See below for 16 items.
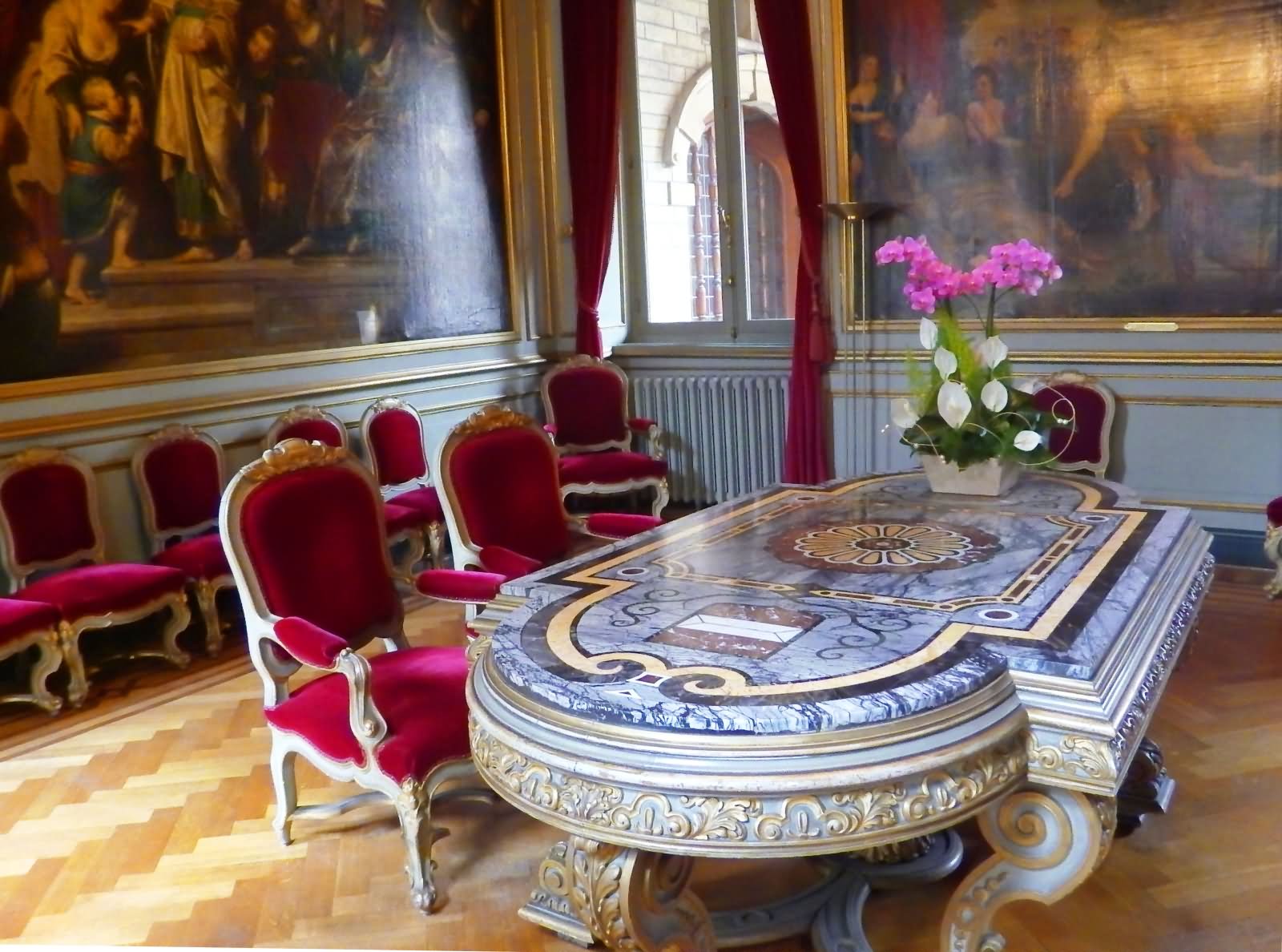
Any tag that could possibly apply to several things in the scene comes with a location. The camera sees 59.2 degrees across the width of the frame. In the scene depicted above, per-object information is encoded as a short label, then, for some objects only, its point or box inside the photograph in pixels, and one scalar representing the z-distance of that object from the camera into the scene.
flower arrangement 2.94
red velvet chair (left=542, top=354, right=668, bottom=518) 6.41
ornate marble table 1.60
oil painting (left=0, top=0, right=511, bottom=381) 4.40
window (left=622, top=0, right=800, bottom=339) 6.53
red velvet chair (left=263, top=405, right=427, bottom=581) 5.06
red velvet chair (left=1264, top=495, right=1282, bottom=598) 4.38
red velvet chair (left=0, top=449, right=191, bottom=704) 4.05
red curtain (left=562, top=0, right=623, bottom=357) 6.59
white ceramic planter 3.04
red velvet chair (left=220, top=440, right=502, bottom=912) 2.55
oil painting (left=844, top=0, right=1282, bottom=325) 4.90
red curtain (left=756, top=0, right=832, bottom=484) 5.98
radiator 6.52
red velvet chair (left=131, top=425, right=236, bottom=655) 4.51
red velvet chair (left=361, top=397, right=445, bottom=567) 5.61
